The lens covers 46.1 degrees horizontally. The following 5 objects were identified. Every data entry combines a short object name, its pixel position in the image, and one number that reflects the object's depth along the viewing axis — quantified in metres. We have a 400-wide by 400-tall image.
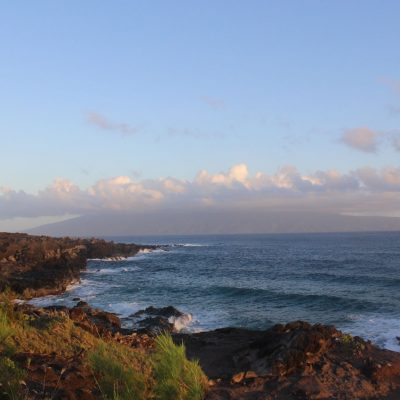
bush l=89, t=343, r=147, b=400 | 7.00
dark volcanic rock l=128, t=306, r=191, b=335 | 21.11
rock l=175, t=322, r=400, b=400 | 9.69
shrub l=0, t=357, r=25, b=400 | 6.27
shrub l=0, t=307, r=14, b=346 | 10.11
